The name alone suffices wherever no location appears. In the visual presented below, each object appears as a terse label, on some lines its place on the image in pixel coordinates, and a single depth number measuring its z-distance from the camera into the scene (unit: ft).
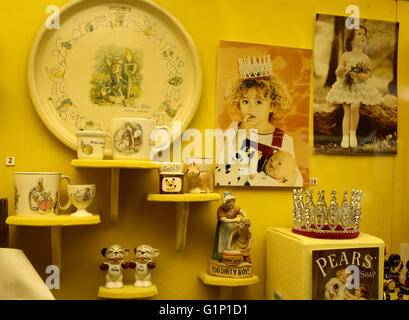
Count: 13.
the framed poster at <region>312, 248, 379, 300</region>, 5.37
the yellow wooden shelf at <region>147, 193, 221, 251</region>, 5.46
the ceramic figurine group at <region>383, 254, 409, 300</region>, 6.29
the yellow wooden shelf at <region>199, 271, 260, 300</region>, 5.71
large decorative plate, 5.82
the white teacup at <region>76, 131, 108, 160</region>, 5.35
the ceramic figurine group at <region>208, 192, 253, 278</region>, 5.79
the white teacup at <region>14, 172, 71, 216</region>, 5.18
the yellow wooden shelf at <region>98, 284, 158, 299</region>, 5.41
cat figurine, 5.69
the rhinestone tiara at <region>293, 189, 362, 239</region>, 5.72
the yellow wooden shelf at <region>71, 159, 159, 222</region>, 5.20
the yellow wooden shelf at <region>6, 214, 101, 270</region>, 5.01
